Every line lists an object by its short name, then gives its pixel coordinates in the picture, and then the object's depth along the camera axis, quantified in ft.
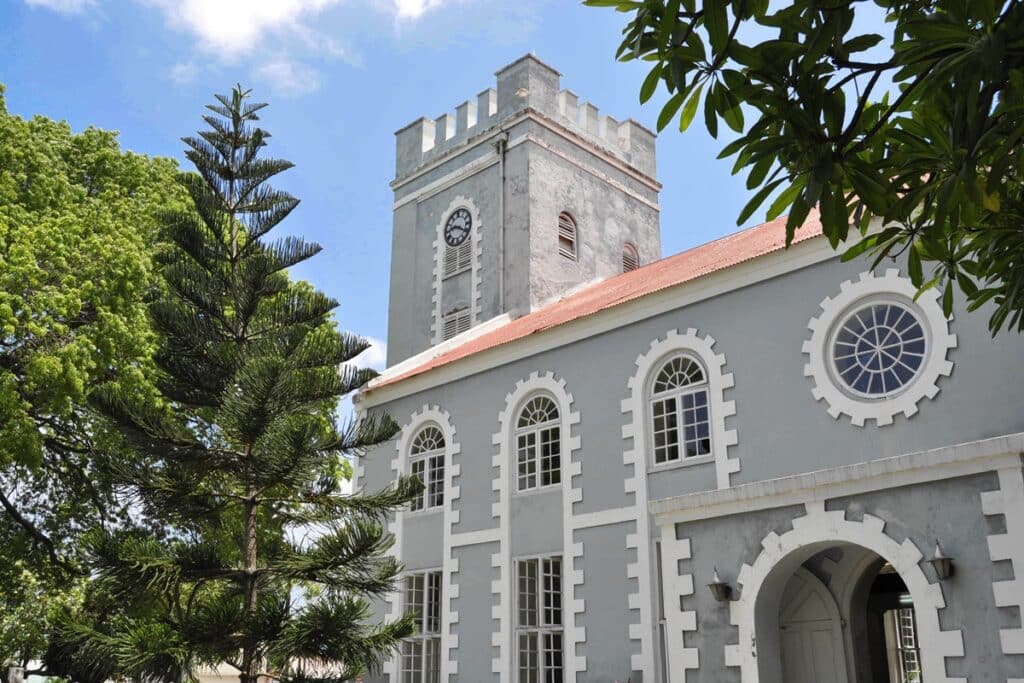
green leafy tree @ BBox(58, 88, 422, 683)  33.12
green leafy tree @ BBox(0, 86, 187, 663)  48.85
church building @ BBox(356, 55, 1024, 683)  32.14
